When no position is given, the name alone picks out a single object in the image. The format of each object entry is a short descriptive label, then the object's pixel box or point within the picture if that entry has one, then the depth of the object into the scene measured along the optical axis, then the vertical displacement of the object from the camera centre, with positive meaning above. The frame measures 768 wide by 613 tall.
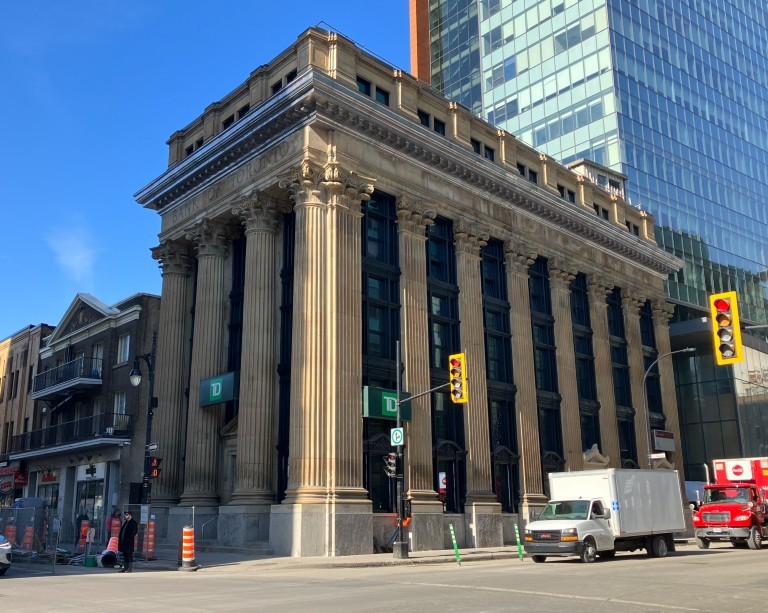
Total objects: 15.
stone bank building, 31.28 +8.87
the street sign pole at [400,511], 27.20 -0.41
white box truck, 24.19 -0.66
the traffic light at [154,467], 28.25 +1.33
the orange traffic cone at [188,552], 23.55 -1.52
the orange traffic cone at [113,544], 25.69 -1.33
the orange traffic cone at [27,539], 27.70 -1.22
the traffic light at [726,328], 16.19 +3.53
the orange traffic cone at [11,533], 29.30 -1.05
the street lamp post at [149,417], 28.46 +3.45
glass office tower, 61.22 +33.28
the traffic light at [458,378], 25.55 +4.02
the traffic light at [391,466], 27.47 +1.21
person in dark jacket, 23.30 -1.12
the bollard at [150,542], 27.56 -1.39
